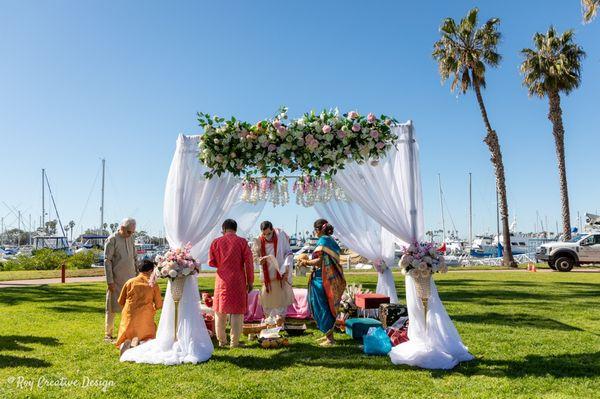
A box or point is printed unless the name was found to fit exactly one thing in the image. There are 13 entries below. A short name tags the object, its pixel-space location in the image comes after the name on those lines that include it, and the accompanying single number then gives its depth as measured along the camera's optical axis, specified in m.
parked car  23.39
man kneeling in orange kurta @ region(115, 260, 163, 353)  6.39
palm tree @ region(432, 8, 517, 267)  24.11
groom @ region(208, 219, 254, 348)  7.02
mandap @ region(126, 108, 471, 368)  6.78
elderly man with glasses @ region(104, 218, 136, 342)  7.41
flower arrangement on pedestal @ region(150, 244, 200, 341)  6.51
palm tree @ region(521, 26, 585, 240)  25.06
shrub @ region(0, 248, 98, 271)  25.12
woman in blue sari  7.25
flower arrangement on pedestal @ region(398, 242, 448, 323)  6.33
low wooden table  8.32
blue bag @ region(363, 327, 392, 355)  6.51
